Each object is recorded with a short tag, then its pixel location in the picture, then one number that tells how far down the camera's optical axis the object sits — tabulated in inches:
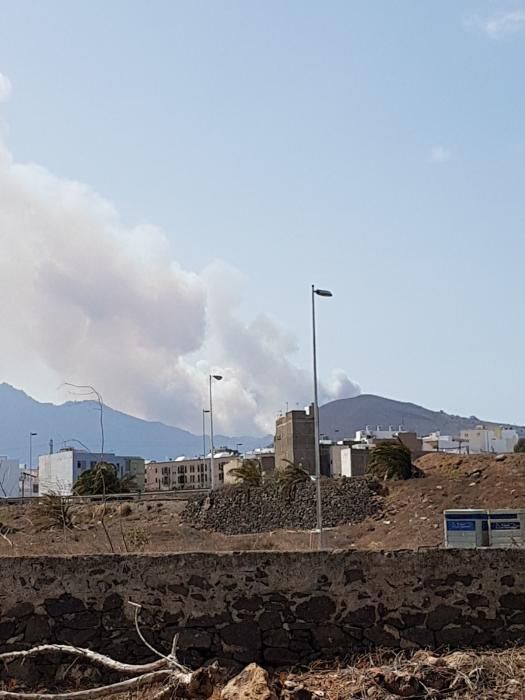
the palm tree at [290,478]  1596.9
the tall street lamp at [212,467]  2332.2
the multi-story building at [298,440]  2329.1
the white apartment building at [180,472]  3959.2
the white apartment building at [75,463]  3547.0
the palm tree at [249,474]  1686.0
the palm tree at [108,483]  1641.2
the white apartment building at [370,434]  3672.7
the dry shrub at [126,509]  1408.7
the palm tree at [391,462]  1566.1
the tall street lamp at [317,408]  1259.8
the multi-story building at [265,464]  1864.1
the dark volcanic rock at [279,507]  1470.2
